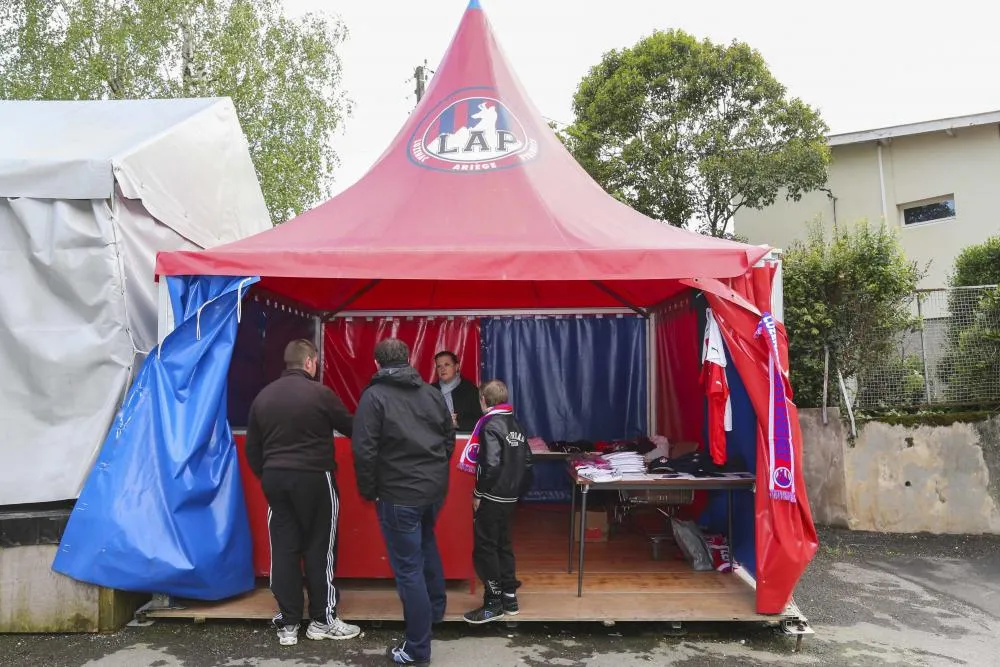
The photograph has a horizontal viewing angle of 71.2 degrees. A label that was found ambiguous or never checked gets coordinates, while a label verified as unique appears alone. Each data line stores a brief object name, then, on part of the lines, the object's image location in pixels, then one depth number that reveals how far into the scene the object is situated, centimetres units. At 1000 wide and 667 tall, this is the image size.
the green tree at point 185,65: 1367
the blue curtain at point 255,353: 486
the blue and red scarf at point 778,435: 363
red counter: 416
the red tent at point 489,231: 379
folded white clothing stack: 436
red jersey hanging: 402
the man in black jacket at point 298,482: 341
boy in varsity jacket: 364
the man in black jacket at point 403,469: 321
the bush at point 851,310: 657
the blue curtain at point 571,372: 700
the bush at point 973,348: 664
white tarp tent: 393
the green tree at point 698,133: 1252
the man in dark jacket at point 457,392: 578
